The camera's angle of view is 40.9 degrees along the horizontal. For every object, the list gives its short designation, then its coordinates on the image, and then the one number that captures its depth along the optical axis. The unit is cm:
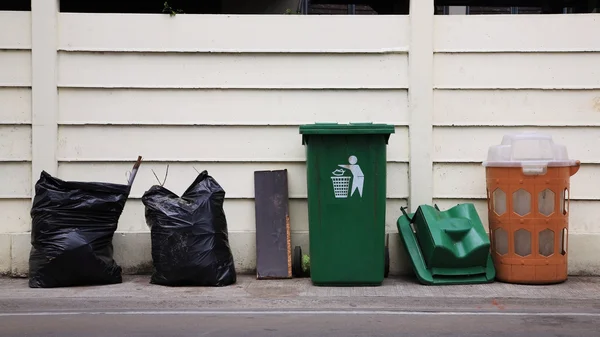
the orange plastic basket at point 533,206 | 687
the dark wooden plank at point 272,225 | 736
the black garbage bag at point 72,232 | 686
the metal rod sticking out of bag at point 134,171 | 724
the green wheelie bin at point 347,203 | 693
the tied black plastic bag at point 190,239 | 689
